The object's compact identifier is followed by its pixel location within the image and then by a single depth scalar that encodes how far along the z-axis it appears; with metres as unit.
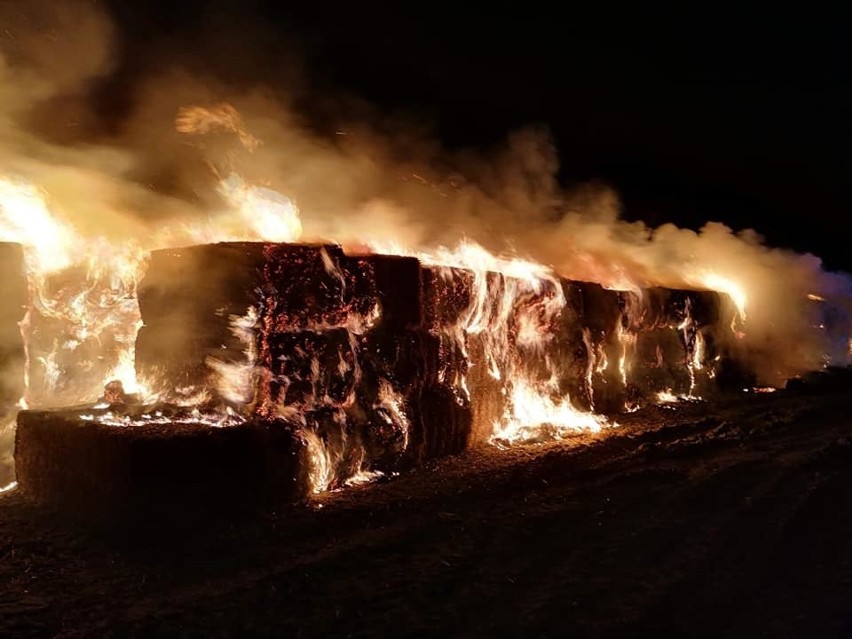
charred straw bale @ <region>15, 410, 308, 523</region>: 4.37
